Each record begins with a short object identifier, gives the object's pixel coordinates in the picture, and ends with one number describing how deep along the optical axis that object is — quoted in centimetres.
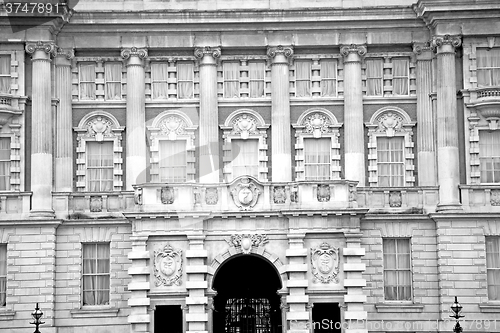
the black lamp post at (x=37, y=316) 4289
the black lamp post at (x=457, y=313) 4209
